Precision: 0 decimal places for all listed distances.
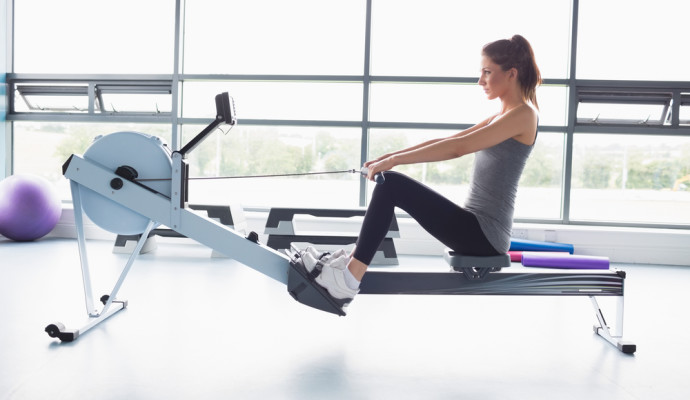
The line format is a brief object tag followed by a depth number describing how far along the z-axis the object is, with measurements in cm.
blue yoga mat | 393
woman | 175
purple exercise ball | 395
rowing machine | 187
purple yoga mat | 335
